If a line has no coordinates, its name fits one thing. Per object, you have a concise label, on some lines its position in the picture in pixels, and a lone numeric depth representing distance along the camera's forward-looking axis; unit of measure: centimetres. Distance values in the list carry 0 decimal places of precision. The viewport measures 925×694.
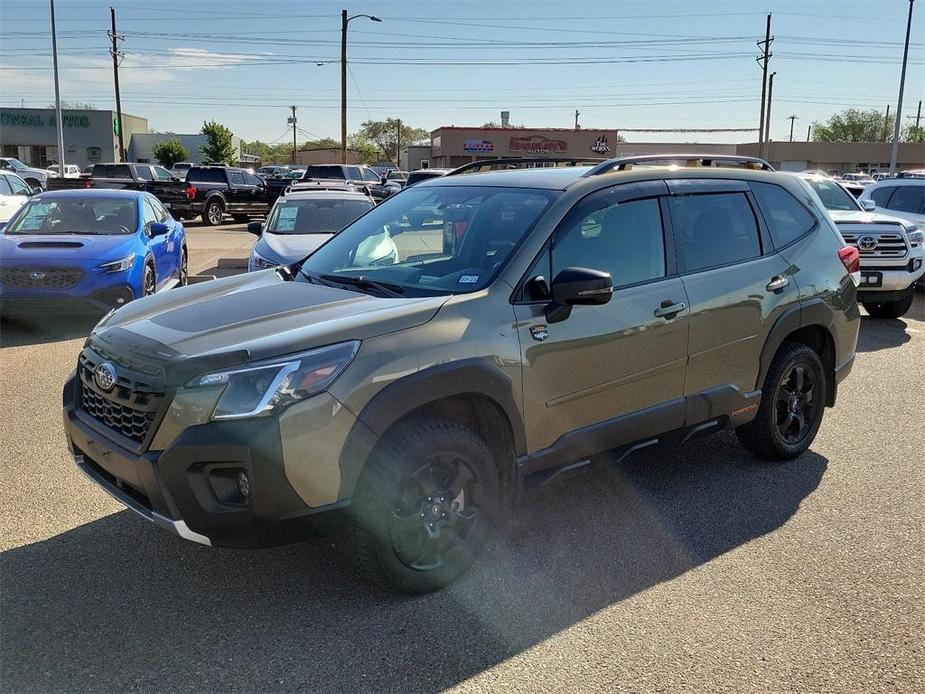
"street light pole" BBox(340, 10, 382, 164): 3712
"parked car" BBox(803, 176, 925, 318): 1019
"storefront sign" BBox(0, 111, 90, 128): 6319
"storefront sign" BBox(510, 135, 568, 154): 5938
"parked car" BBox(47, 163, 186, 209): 2106
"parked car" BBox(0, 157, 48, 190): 2809
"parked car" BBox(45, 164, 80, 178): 3807
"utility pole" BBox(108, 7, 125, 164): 4506
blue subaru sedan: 833
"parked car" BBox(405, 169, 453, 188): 2069
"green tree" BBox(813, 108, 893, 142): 8775
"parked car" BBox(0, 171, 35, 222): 1417
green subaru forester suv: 293
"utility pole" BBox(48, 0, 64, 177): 2877
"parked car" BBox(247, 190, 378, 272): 949
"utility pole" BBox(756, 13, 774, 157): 4650
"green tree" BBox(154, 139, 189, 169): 6594
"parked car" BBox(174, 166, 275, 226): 2417
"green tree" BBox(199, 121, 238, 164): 7075
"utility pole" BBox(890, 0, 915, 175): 3778
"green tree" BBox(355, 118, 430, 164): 11481
